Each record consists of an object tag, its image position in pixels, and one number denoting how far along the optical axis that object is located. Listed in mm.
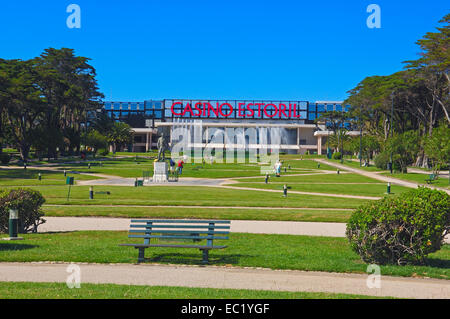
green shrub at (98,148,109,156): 103625
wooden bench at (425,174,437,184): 47175
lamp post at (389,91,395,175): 60500
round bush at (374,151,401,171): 63072
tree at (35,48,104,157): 80175
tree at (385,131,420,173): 59344
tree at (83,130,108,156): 99625
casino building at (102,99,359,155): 161750
